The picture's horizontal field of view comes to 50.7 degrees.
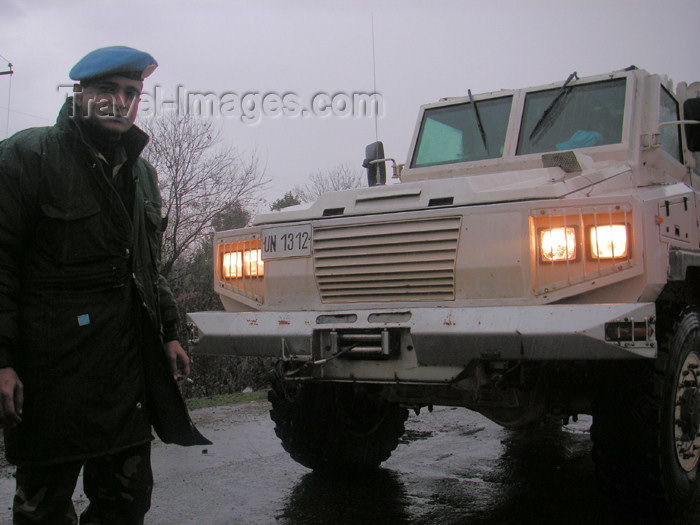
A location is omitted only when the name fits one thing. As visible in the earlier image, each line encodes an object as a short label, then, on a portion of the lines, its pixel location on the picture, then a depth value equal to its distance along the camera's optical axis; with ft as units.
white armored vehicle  10.94
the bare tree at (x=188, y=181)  59.93
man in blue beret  7.11
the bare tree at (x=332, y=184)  129.70
